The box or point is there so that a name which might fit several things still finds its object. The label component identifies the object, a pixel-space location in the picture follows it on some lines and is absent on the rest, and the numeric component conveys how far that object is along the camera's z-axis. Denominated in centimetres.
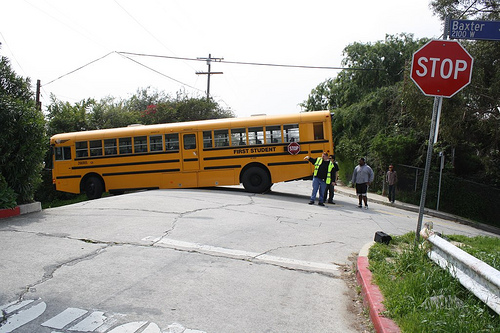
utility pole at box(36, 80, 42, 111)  2698
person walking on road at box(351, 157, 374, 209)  1405
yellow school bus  1581
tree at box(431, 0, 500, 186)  1564
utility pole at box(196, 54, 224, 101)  4087
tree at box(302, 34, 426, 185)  2252
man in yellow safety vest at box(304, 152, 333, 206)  1367
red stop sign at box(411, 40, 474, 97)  598
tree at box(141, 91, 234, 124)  3706
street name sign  688
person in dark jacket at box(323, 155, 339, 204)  1412
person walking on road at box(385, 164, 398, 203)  1920
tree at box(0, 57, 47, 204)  970
